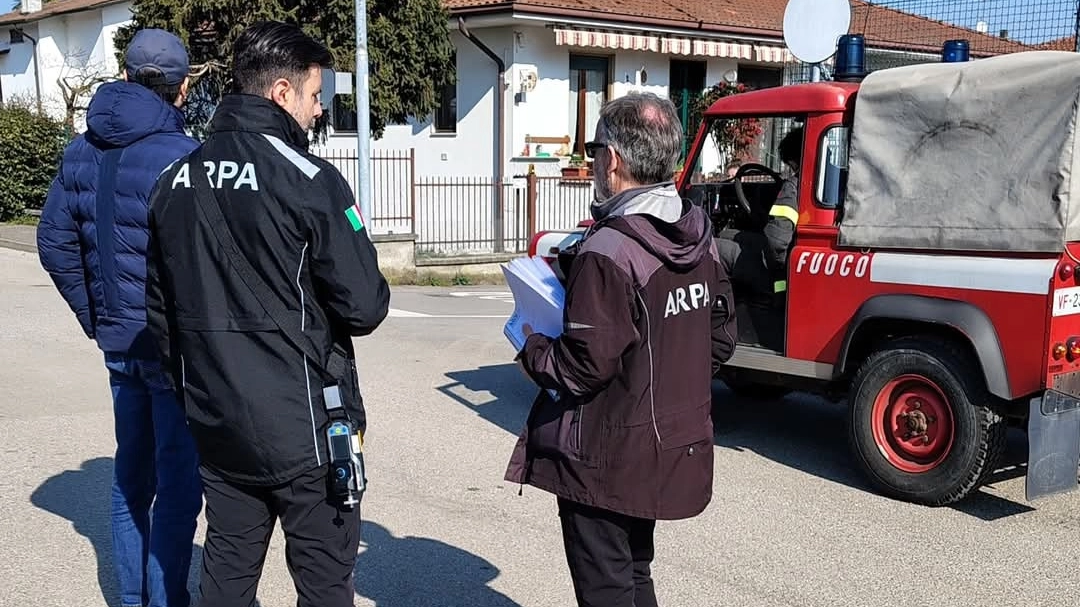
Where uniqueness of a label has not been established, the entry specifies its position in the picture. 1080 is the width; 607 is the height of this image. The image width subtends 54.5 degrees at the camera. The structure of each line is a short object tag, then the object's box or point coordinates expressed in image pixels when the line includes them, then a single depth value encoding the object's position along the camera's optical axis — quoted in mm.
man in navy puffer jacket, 3367
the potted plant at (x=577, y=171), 19047
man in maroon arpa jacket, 2727
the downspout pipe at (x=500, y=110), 19141
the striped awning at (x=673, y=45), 18594
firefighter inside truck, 6043
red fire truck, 4922
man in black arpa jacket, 2646
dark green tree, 16391
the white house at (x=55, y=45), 28094
